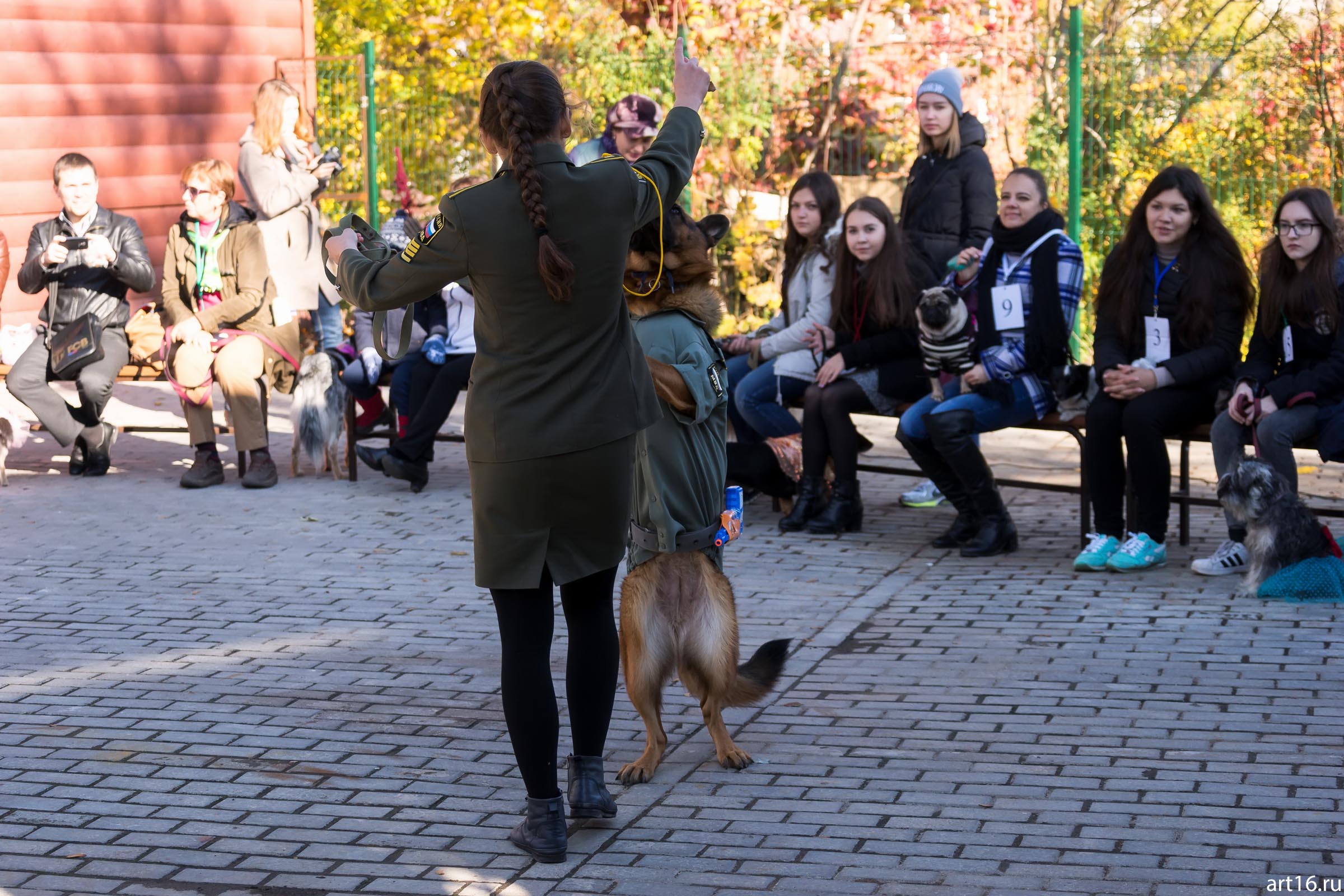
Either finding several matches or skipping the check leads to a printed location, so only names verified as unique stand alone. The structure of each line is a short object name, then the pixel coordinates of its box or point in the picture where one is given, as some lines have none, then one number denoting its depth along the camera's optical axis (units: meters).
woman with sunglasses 17.02
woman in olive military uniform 7.09
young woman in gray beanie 15.49
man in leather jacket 17.24
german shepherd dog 8.48
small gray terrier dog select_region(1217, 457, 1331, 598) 11.90
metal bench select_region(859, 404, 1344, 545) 13.31
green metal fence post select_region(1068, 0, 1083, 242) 20.75
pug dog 13.73
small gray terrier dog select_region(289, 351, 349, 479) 16.92
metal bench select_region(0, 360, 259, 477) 18.55
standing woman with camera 20.35
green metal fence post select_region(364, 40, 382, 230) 25.71
